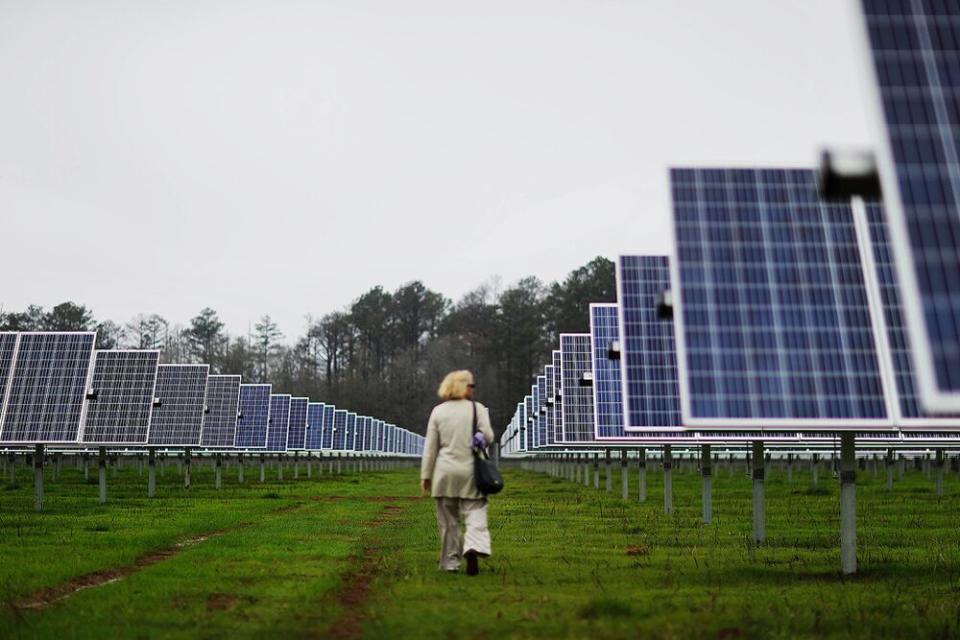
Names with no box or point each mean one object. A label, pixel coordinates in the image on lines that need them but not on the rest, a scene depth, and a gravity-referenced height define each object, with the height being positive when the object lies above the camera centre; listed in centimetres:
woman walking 1392 +133
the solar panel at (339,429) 8357 +1093
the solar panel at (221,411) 5056 +765
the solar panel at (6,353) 3089 +633
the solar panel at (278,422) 5928 +835
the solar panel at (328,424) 7831 +1057
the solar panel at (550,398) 4331 +699
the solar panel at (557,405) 3743 +600
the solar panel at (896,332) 1255 +286
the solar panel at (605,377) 2684 +508
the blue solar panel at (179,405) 4341 +693
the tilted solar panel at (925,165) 749 +301
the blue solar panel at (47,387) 2850 +503
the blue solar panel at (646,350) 2011 +430
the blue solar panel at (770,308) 1271 +313
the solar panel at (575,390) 3581 +625
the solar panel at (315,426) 6861 +937
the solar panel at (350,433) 8829 +1112
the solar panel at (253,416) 5906 +855
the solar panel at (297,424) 6369 +873
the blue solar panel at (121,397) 3139 +538
